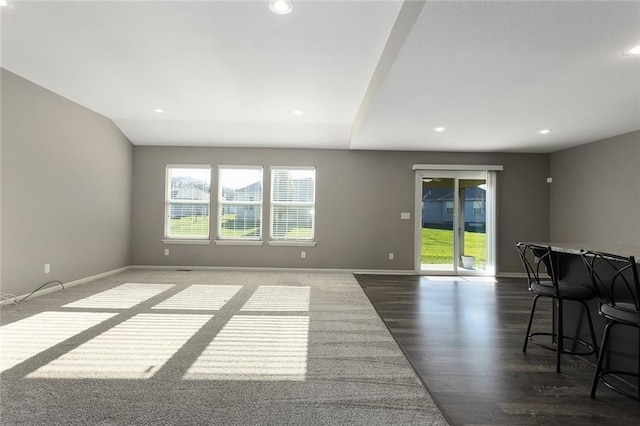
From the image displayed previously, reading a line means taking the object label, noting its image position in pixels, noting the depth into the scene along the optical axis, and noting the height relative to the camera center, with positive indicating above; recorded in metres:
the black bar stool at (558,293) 2.32 -0.52
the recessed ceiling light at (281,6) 2.33 +1.61
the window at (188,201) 6.40 +0.34
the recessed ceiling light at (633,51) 2.37 +1.34
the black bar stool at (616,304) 1.81 -0.50
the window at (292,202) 6.43 +0.35
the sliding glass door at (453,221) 6.27 +0.03
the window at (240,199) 6.45 +0.41
